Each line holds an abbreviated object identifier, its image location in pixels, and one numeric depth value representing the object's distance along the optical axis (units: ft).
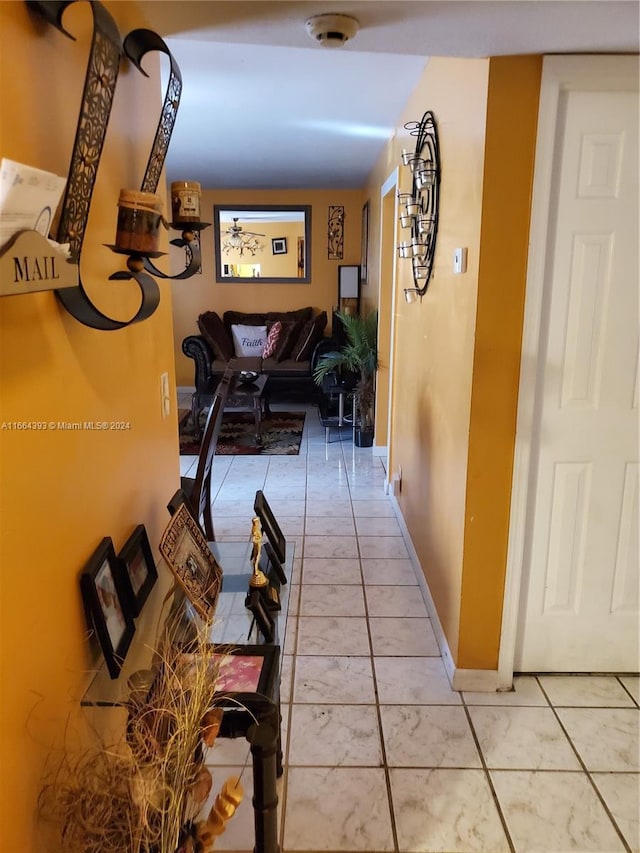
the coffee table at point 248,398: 17.04
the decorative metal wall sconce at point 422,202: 8.43
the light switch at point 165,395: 6.22
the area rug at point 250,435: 16.55
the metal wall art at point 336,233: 23.15
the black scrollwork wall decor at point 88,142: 3.28
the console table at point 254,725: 3.82
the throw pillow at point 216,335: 22.08
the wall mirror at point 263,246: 23.47
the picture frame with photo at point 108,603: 3.85
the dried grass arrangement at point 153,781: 3.03
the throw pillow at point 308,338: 22.15
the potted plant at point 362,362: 15.28
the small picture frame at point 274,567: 5.91
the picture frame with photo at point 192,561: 4.67
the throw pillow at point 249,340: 22.77
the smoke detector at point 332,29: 5.00
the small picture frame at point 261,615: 4.92
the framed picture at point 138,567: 4.46
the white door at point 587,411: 5.88
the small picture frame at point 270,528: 6.29
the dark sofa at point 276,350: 20.93
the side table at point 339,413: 17.13
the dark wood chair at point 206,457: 7.36
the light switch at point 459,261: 6.73
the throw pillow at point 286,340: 22.29
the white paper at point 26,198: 2.38
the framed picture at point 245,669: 4.00
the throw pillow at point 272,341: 22.41
